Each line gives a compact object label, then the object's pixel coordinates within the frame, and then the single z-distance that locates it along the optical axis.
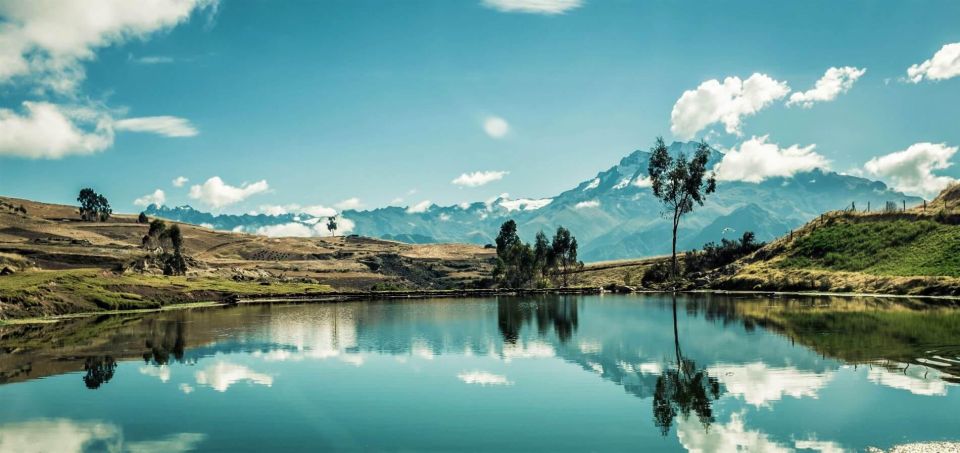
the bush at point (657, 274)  175.50
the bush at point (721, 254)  173.38
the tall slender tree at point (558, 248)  198.88
